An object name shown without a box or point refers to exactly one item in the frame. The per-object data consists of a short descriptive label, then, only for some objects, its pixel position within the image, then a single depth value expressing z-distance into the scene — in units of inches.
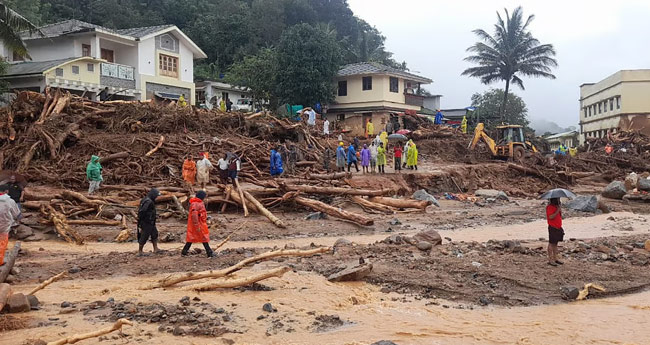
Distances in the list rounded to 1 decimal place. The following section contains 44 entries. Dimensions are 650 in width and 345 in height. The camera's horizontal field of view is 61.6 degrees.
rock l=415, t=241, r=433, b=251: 454.4
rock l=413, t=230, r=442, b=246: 482.7
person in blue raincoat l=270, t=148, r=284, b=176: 823.7
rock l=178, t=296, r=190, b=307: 297.6
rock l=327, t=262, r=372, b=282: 369.1
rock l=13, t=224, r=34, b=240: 529.2
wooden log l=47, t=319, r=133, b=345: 225.3
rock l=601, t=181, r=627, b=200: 922.1
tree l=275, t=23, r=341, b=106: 1493.6
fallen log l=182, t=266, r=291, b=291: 326.6
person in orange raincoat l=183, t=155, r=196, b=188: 741.3
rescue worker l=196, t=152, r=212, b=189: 725.3
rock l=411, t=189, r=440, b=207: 816.3
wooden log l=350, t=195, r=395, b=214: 725.9
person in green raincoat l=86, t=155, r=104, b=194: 663.8
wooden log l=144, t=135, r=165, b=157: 810.2
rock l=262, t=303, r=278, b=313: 299.0
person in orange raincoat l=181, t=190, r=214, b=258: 401.7
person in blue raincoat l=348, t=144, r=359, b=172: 909.2
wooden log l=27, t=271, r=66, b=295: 297.4
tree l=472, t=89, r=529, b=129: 2162.9
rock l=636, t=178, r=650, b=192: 926.4
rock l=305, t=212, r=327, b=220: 671.8
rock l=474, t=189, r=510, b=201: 925.2
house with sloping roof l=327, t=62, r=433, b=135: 1582.2
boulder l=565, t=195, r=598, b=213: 805.9
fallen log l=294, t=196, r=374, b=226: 640.4
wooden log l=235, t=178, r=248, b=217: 651.0
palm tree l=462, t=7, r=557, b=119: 1718.8
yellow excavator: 1211.9
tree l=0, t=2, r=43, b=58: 709.9
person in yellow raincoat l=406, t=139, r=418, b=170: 997.8
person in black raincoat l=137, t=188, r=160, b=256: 425.1
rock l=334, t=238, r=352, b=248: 484.9
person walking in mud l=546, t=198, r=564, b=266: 399.5
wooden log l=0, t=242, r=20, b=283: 344.8
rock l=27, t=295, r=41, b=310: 291.0
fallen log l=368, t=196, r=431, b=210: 738.8
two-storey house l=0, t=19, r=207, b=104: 1153.4
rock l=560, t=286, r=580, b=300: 348.8
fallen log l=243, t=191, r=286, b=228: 621.8
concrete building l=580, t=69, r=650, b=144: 1798.7
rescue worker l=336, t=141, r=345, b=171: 913.5
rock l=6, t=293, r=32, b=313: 277.3
